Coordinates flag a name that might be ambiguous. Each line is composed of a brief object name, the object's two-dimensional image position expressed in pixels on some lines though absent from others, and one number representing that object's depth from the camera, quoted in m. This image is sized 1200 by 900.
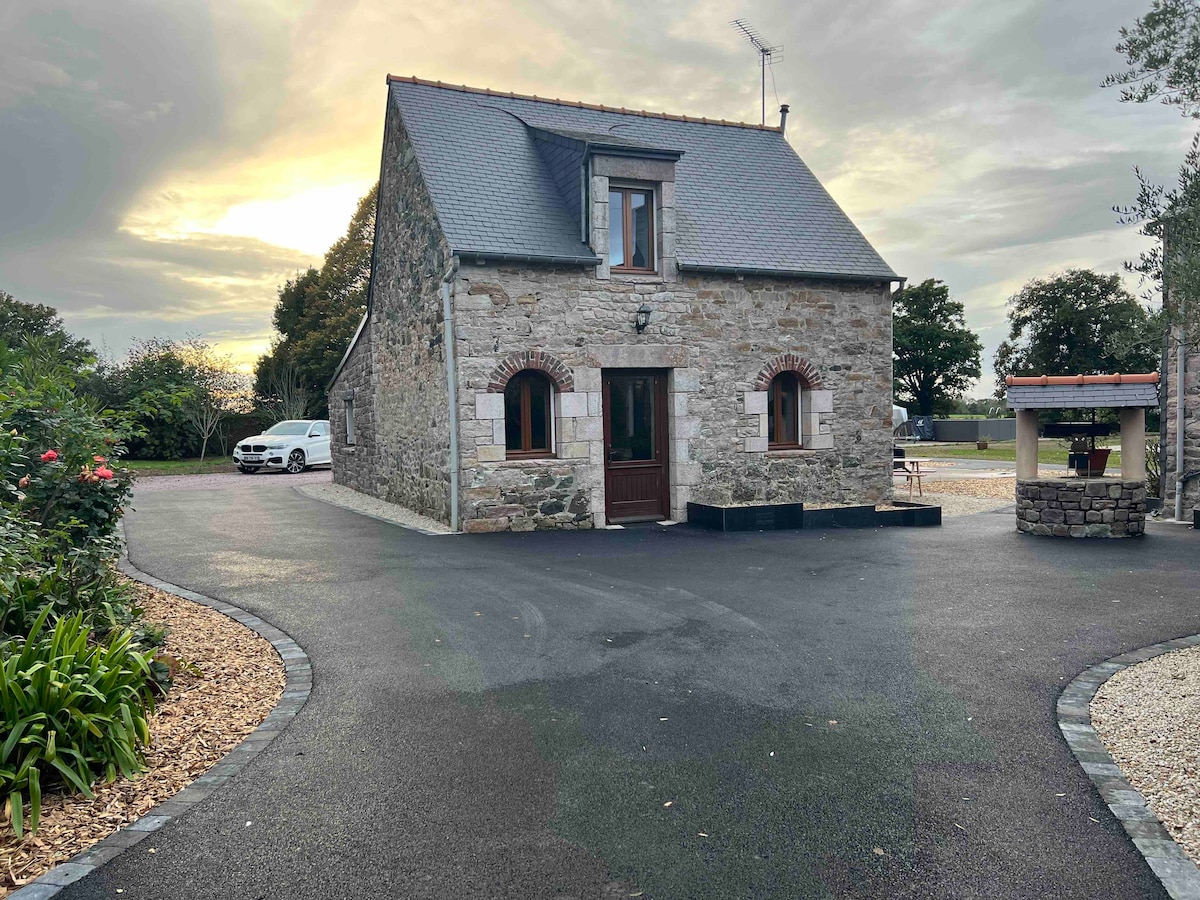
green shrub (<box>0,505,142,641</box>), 4.49
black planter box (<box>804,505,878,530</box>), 12.25
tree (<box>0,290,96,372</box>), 36.16
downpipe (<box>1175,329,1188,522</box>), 12.09
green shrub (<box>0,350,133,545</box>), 5.75
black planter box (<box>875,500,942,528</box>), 12.49
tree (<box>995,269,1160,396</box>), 38.47
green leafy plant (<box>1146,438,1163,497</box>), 13.88
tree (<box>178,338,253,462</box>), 28.61
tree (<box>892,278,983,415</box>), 48.59
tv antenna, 18.12
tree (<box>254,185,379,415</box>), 33.94
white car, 25.05
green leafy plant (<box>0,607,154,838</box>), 3.52
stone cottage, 11.79
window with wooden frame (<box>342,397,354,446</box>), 19.06
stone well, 11.01
